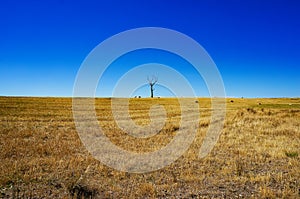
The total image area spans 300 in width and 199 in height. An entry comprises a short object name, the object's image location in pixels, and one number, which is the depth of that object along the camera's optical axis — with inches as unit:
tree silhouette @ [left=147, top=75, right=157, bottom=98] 3843.5
